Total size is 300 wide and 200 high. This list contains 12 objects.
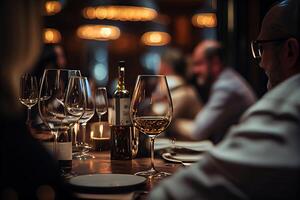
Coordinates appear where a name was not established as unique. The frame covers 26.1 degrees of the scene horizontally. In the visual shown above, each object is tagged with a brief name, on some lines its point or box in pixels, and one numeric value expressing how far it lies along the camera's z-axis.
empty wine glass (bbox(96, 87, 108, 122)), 1.95
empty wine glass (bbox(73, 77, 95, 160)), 1.46
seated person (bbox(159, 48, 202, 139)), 4.98
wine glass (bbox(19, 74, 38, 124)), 1.80
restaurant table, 1.46
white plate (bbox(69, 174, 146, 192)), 1.17
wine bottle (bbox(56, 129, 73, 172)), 1.42
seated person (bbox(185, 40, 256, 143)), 3.62
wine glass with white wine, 1.46
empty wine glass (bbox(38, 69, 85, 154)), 1.34
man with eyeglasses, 0.91
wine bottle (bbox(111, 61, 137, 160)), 1.63
